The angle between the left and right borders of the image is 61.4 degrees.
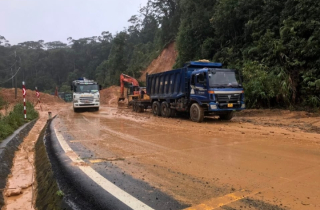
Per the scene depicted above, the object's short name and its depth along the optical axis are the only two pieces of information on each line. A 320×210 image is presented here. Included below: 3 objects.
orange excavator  23.22
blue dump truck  12.02
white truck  21.69
